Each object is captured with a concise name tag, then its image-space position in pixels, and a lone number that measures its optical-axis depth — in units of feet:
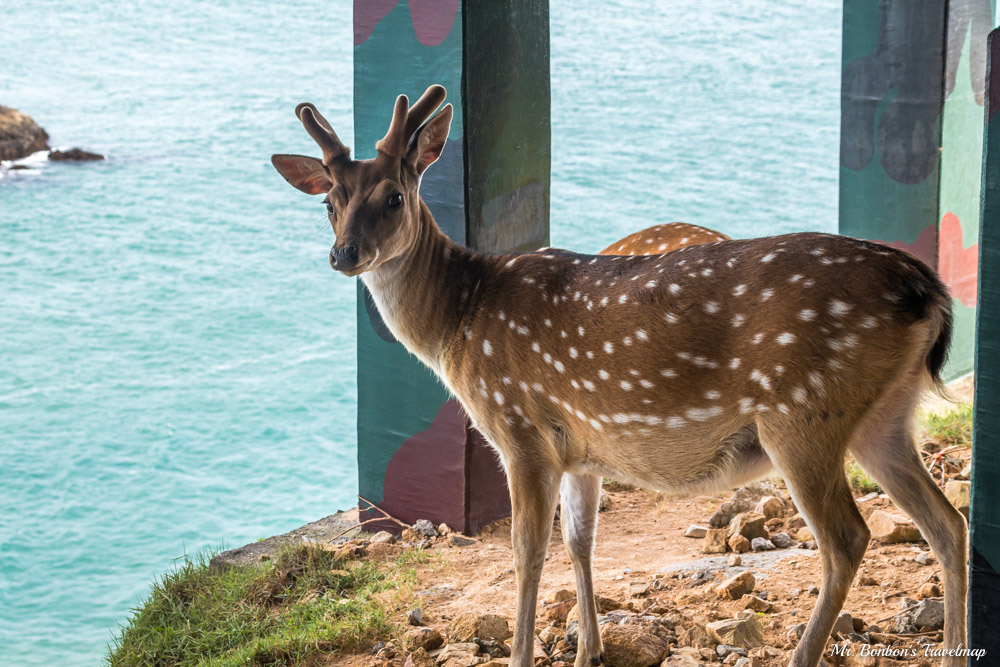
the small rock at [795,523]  33.09
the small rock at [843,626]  24.66
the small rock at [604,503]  37.83
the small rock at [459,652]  26.17
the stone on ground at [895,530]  30.50
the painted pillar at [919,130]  46.83
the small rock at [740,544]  31.60
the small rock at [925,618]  24.75
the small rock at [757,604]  26.78
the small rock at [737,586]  27.71
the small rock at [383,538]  35.73
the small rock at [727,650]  24.35
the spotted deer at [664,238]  36.52
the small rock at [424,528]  35.65
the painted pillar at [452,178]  33.09
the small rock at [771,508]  33.60
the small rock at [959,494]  31.04
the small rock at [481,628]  27.12
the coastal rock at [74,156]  146.03
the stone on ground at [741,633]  24.70
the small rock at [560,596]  28.81
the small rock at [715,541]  32.17
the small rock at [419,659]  26.48
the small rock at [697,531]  34.24
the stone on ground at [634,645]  24.72
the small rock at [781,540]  31.65
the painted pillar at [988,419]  17.51
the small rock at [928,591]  26.50
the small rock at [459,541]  34.71
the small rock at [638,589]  29.17
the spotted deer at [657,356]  20.58
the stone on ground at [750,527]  32.09
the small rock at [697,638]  24.87
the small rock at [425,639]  27.20
